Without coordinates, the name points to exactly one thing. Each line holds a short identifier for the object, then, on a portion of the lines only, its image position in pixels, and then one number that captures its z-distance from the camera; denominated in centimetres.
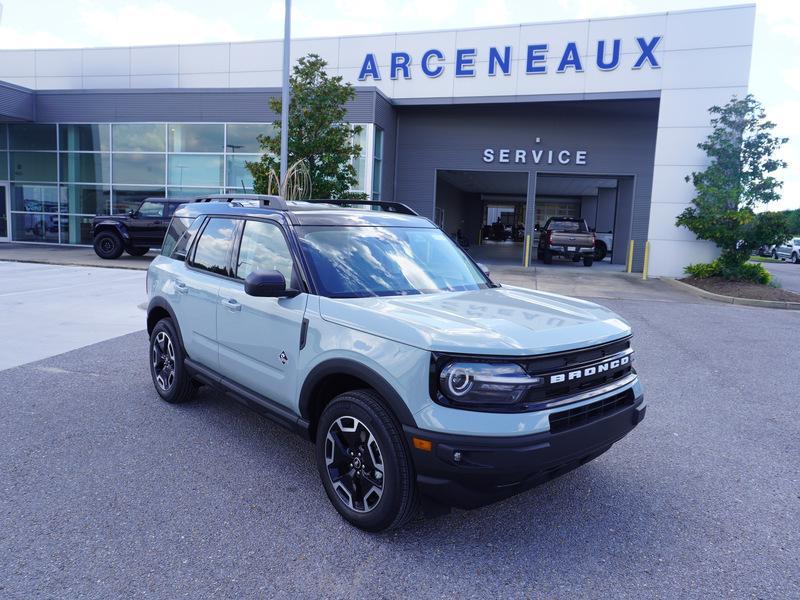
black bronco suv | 1803
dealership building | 1973
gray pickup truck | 2298
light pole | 1309
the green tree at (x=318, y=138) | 1438
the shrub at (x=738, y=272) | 1640
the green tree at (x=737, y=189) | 1634
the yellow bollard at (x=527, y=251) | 2219
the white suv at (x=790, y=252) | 3747
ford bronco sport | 277
